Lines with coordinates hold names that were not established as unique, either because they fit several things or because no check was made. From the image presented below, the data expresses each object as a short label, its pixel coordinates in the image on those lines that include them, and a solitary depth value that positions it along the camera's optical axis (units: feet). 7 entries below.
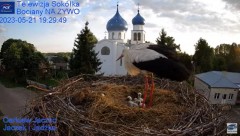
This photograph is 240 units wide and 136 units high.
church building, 70.33
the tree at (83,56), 43.21
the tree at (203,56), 80.64
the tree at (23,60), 61.17
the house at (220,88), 48.16
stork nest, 8.29
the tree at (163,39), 57.58
